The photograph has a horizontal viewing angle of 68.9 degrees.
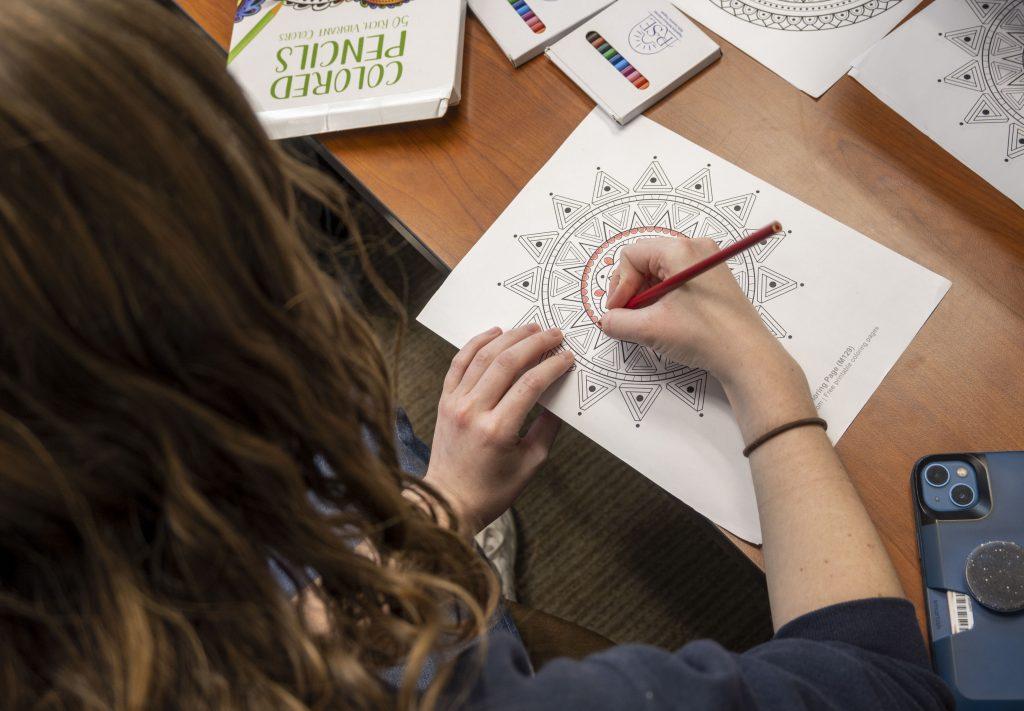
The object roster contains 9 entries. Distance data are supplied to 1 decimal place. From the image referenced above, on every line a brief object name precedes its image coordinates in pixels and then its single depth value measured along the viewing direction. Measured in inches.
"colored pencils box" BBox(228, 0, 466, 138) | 28.4
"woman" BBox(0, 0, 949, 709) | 12.5
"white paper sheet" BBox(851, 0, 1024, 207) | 25.3
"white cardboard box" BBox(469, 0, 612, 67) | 28.8
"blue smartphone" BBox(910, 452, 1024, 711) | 20.1
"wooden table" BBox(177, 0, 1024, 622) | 23.0
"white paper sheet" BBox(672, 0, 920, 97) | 27.3
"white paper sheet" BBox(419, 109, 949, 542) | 23.6
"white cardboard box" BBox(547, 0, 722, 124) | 27.6
